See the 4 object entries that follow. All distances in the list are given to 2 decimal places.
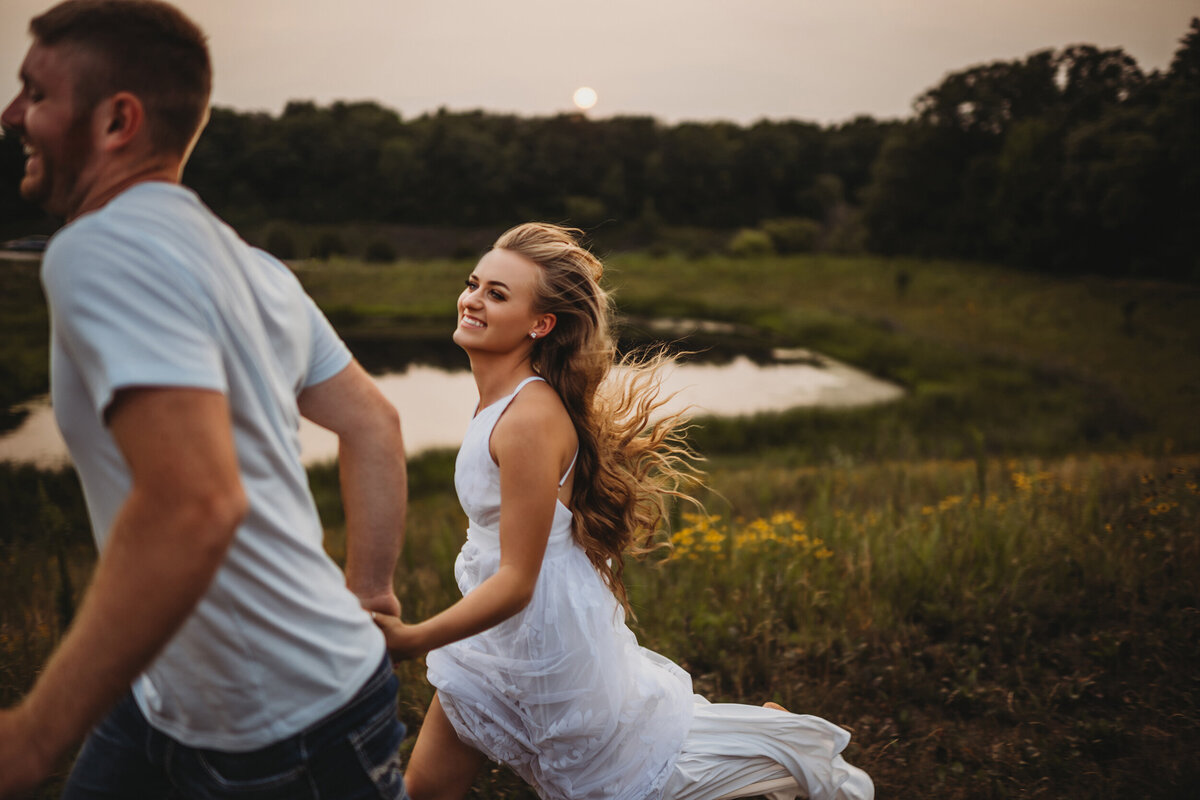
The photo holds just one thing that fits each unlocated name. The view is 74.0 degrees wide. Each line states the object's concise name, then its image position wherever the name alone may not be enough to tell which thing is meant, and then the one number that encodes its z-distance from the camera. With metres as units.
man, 0.96
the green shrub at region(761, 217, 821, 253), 66.69
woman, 2.31
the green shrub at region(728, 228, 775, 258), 61.47
